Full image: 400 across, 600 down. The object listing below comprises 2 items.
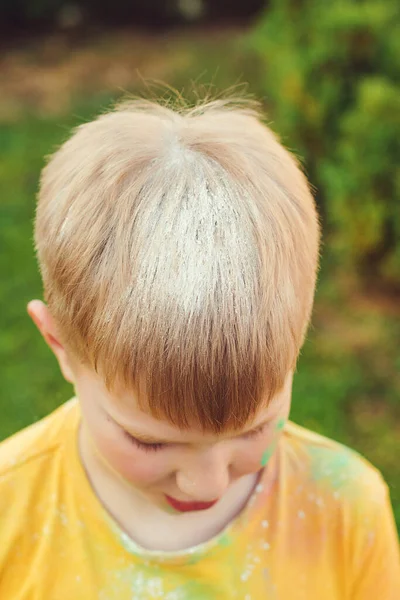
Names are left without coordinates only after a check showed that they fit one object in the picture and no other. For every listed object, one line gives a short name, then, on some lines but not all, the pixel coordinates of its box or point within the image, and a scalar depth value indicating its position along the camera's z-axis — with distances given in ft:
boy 1.40
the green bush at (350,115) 4.39
